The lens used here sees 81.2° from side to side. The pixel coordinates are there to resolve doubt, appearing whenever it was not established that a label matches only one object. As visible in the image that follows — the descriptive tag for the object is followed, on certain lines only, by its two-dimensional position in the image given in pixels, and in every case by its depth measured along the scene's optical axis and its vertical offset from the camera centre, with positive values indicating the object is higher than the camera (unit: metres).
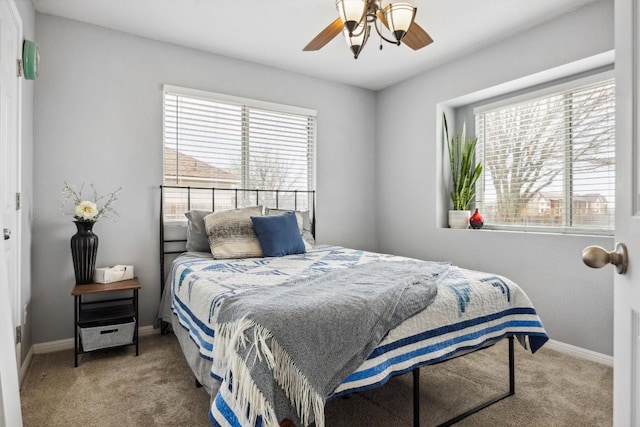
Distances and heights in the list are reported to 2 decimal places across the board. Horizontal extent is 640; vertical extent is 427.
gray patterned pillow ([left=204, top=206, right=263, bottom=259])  2.98 -0.20
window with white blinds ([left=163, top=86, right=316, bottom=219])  3.47 +0.64
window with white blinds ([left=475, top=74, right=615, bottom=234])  2.92 +0.45
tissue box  2.85 -0.49
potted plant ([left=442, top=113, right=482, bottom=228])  3.78 +0.39
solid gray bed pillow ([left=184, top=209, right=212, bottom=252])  3.19 -0.20
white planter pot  3.79 -0.07
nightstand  2.62 -0.80
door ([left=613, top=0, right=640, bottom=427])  0.71 +0.01
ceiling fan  2.00 +1.10
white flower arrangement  2.76 +0.06
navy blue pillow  3.06 -0.19
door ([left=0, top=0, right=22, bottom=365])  2.04 +0.42
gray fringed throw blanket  1.28 -0.48
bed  1.31 -0.51
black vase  2.77 -0.30
